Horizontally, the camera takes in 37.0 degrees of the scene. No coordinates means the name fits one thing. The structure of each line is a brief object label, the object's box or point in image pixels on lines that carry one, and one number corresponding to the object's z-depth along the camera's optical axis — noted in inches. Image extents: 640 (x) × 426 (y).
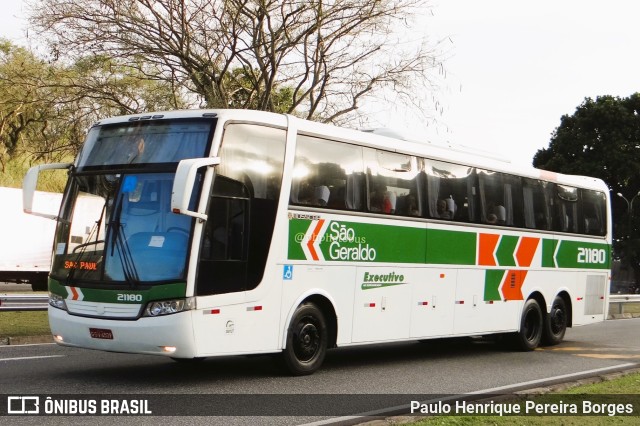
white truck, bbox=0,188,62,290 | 1299.2
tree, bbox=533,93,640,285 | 2219.5
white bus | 415.8
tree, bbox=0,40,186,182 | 1115.9
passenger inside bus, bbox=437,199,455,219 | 584.1
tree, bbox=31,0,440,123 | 1066.1
